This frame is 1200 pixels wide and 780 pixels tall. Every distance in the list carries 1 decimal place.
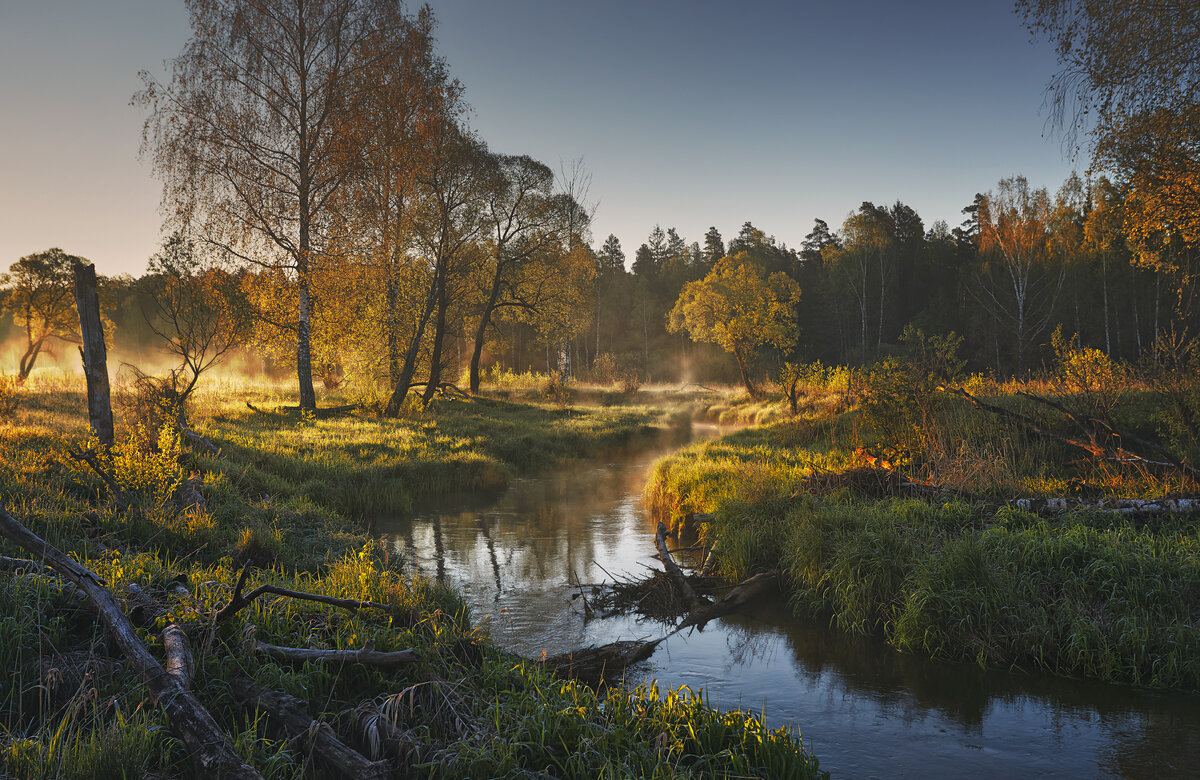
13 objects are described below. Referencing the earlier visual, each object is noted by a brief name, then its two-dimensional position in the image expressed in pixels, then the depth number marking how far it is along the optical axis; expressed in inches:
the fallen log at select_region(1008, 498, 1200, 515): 301.3
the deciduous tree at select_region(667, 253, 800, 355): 1437.0
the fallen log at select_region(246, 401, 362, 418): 757.3
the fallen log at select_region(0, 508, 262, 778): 122.8
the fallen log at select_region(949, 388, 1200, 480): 350.9
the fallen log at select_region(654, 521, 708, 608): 310.7
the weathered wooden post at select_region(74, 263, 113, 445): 359.3
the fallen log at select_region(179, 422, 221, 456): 472.1
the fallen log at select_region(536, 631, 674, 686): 225.1
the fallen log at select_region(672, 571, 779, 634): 297.1
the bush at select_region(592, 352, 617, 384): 1656.0
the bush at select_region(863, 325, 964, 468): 475.5
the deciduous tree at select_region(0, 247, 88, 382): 1346.0
